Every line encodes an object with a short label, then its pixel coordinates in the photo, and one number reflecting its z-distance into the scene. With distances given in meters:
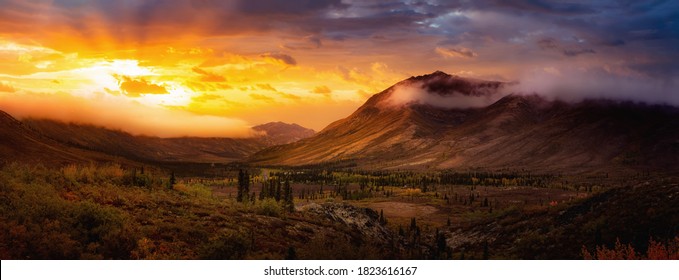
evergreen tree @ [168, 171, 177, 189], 39.34
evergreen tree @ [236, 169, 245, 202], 76.52
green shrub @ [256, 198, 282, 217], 34.69
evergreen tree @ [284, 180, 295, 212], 40.54
